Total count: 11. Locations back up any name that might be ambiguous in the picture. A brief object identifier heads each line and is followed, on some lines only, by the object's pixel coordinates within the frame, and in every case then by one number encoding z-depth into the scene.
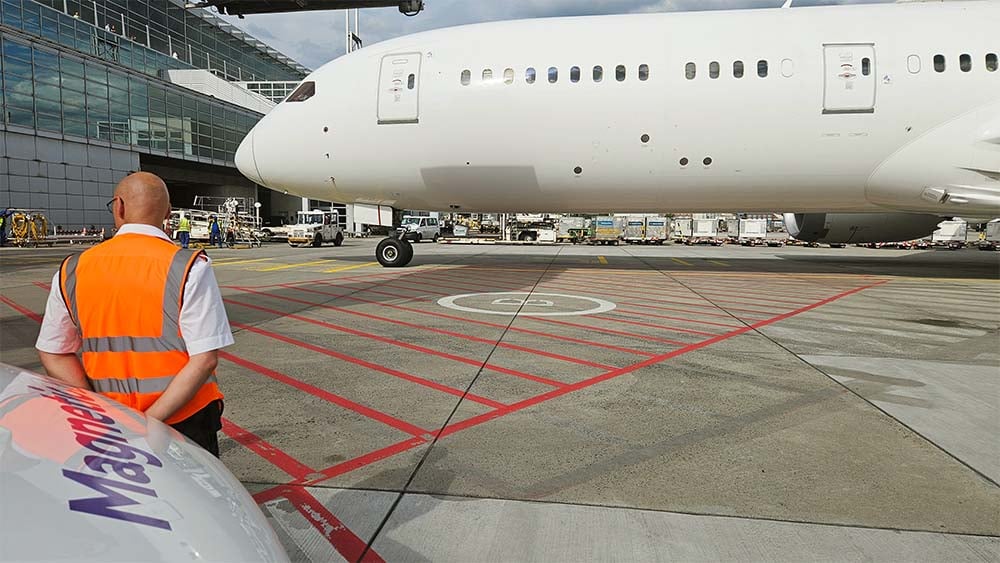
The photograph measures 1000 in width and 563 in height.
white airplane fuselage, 9.94
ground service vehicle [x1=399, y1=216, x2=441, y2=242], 40.36
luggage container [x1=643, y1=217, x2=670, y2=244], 34.25
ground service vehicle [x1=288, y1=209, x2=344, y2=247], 29.98
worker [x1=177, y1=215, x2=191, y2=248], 22.25
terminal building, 29.39
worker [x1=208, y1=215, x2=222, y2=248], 27.17
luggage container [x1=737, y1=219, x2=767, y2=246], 31.98
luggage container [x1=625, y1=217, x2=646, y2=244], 34.78
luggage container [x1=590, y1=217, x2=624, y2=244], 32.19
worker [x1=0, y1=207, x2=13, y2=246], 24.50
